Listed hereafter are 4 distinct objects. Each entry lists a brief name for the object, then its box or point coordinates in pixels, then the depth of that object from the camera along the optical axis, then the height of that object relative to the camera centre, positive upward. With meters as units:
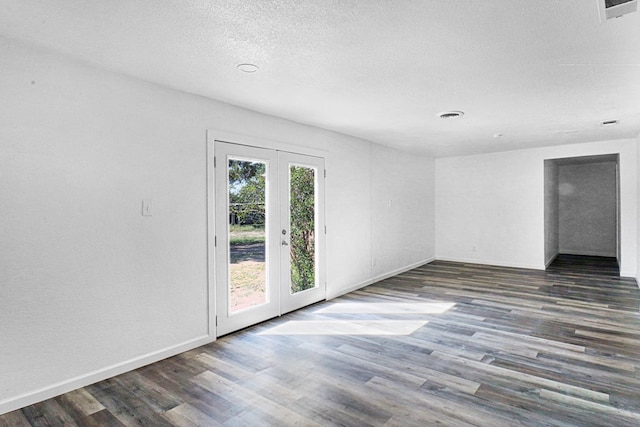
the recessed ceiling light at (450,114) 4.21 +1.17
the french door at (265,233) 3.74 -0.22
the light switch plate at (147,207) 3.08 +0.07
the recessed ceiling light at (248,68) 2.74 +1.13
